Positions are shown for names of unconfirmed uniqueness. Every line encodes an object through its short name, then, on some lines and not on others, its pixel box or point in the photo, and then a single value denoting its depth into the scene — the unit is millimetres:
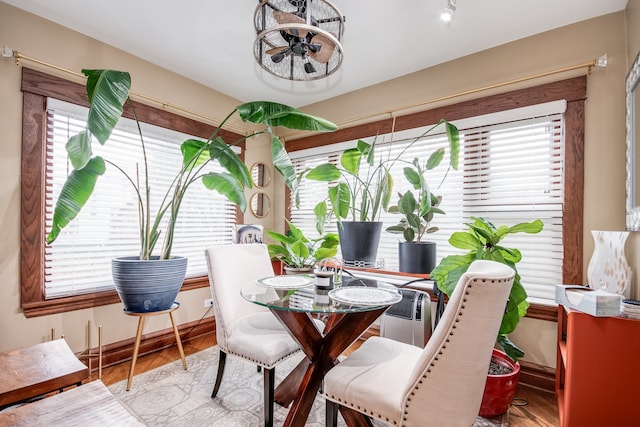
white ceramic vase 1525
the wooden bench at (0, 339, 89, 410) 1081
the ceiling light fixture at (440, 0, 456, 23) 1606
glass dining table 1375
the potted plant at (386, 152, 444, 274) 2217
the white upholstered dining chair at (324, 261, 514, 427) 955
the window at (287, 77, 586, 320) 2010
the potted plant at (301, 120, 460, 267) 2189
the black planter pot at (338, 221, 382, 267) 2191
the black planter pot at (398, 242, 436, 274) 2232
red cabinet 1352
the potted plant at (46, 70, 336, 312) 1702
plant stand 1987
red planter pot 1714
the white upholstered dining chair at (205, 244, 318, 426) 1590
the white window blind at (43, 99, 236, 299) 2137
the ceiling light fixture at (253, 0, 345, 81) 1399
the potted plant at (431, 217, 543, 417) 1696
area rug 1699
